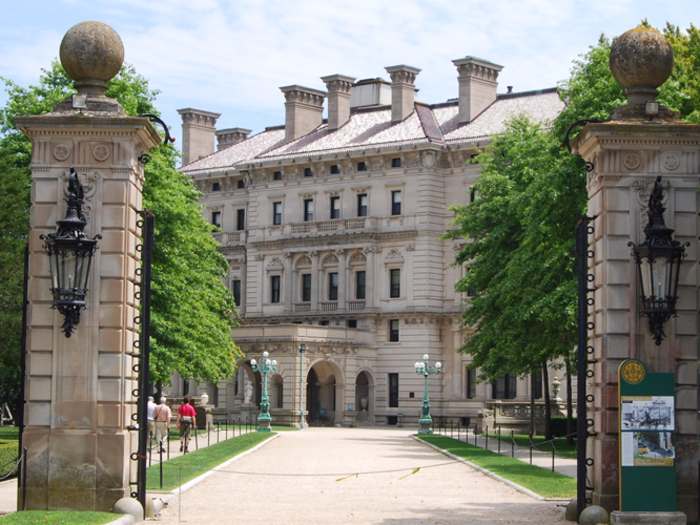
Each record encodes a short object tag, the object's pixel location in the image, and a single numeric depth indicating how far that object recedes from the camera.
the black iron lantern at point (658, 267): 17.59
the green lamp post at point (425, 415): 57.22
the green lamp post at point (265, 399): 56.56
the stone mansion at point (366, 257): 71.75
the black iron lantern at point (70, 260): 17.64
